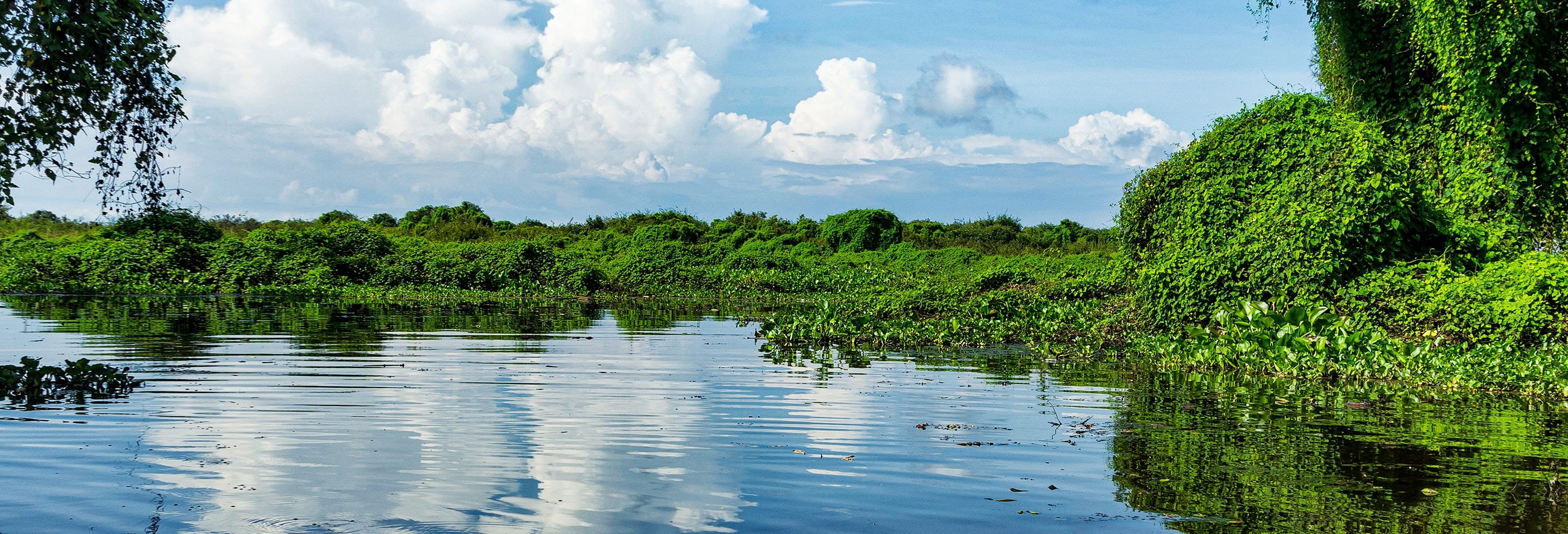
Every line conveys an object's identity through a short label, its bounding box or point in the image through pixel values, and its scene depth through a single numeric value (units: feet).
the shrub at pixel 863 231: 162.40
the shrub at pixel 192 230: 105.70
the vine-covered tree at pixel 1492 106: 48.91
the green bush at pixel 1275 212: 42.55
